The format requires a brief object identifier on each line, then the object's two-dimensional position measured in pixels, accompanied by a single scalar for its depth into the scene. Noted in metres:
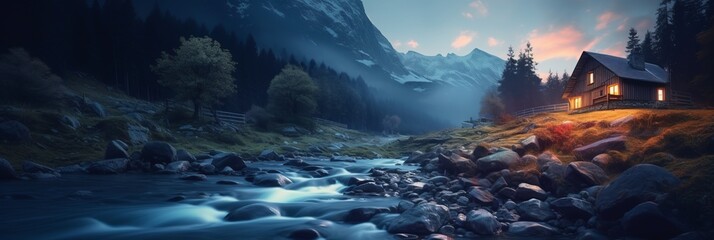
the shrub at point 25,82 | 28.39
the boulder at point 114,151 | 21.41
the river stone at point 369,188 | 16.36
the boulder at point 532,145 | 18.09
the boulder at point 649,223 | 8.08
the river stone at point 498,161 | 16.08
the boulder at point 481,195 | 12.03
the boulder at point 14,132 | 19.55
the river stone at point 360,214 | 11.11
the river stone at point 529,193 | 11.91
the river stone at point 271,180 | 18.30
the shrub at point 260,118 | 55.07
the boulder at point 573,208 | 9.92
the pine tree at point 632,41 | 68.75
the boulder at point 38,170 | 16.66
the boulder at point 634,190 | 9.09
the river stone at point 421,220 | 9.27
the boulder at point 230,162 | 23.16
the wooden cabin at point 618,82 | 37.53
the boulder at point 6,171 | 15.45
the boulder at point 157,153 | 21.94
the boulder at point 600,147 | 14.35
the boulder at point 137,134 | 27.18
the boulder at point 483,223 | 9.40
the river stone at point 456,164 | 18.03
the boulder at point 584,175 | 12.04
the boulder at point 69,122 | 24.44
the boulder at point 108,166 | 18.84
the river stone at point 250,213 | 11.82
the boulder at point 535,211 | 10.15
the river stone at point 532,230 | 9.29
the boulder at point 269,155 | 30.82
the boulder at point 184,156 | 24.40
